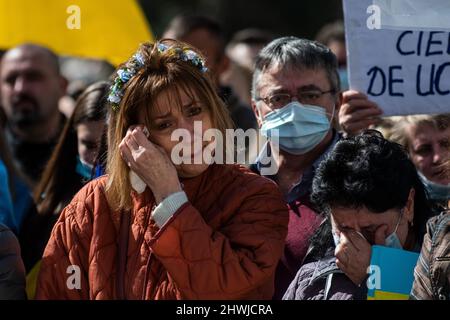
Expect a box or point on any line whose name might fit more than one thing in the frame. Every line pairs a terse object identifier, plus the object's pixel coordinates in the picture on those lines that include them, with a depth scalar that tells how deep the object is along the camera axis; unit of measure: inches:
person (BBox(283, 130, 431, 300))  320.9
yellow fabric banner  525.3
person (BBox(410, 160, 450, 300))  297.3
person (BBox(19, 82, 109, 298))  424.9
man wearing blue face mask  385.0
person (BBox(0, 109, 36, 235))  453.5
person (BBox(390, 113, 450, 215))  402.3
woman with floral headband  301.6
